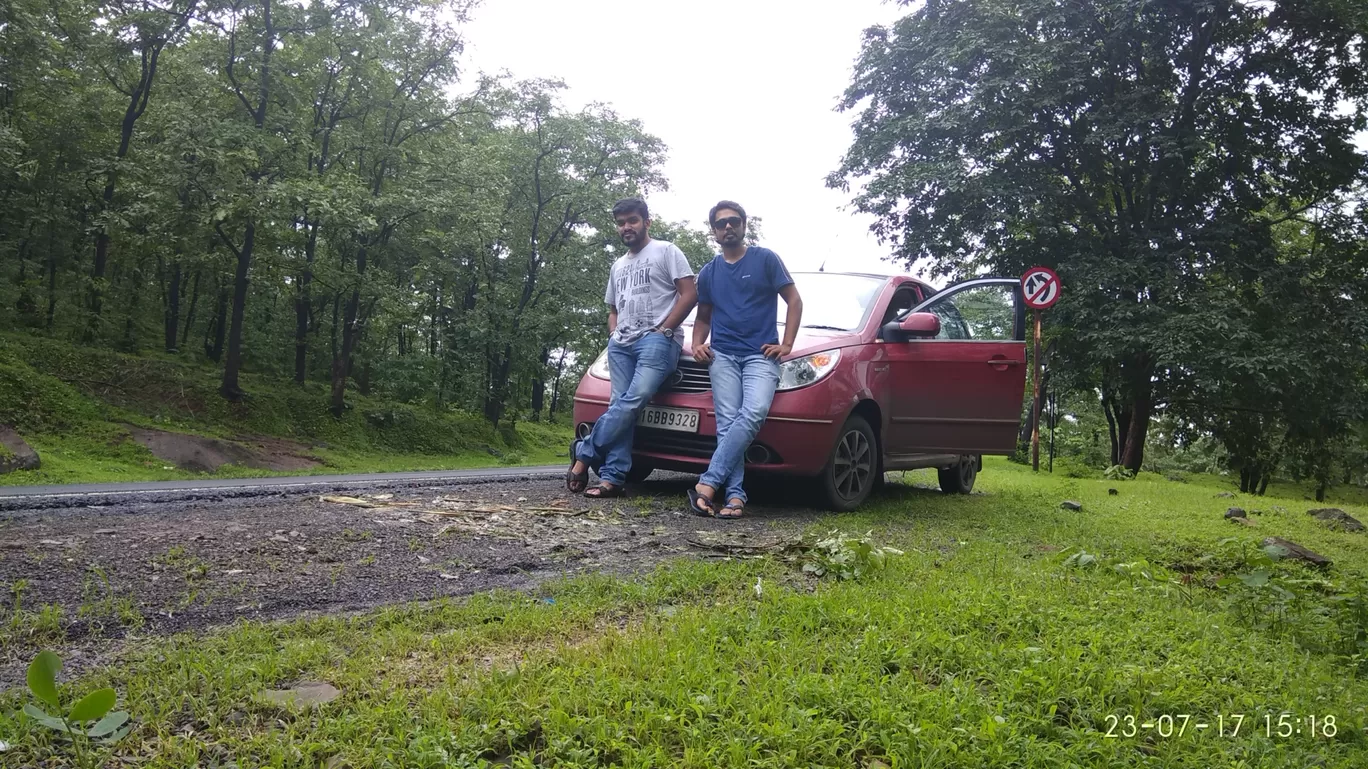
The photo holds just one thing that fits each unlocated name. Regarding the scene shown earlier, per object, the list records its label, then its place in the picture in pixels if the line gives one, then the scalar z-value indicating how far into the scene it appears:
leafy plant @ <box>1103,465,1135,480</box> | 13.15
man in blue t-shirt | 5.07
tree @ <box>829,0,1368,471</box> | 16.06
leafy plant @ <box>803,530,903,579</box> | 3.26
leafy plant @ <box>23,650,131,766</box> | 1.46
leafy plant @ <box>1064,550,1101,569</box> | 3.56
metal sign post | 11.98
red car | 5.38
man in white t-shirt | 5.45
